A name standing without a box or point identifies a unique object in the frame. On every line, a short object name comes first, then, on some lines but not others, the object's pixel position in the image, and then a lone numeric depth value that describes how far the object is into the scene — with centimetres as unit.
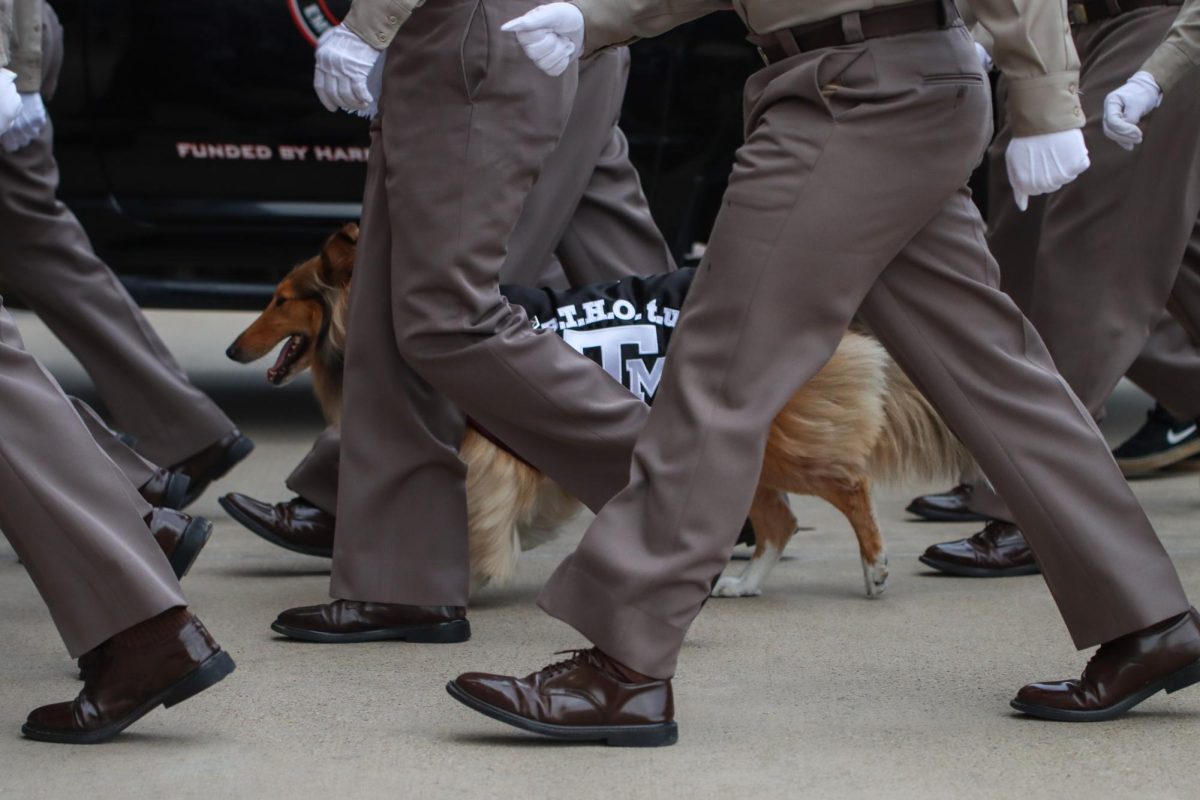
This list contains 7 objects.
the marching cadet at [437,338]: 712
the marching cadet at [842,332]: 585
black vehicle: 1166
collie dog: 820
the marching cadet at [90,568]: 591
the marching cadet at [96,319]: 968
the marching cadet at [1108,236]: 850
